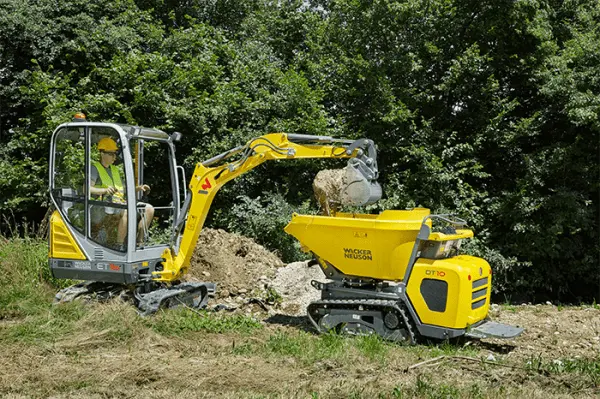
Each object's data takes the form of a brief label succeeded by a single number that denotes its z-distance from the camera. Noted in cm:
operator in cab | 730
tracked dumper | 628
